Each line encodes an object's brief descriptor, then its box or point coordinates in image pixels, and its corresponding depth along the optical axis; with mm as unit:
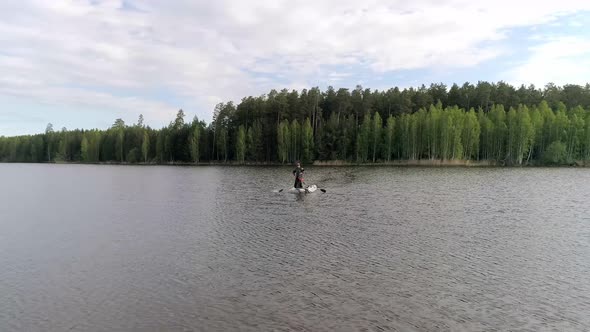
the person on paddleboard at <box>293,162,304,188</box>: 44625
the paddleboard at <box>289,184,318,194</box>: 44575
